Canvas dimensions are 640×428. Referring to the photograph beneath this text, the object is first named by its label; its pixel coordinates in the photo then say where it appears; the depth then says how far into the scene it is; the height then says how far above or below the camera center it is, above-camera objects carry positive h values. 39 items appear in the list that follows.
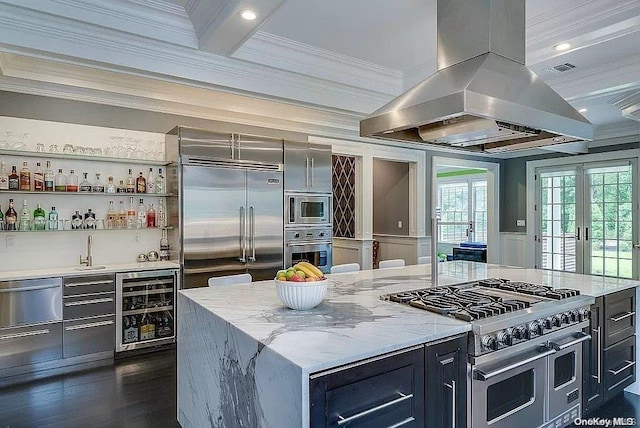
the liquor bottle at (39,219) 3.94 -0.05
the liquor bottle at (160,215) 4.62 -0.01
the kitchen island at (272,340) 1.47 -0.51
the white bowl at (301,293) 2.04 -0.40
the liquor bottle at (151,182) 4.54 +0.36
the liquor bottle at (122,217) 4.36 -0.03
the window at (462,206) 9.74 +0.19
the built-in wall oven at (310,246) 5.01 -0.41
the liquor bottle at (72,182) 4.10 +0.33
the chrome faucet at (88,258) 4.23 -0.45
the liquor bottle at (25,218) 3.88 -0.04
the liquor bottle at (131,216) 4.40 -0.02
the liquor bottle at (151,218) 4.54 -0.04
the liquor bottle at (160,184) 4.57 +0.34
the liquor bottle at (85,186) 4.16 +0.29
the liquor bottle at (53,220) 4.01 -0.06
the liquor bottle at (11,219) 3.79 -0.04
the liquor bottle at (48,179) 3.97 +0.34
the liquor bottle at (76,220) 4.15 -0.06
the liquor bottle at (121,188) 4.36 +0.28
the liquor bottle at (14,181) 3.79 +0.31
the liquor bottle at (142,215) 4.49 -0.01
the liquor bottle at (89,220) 4.20 -0.06
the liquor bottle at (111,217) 4.34 -0.03
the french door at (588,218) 6.50 -0.07
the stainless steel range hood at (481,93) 2.03 +0.64
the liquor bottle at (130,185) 4.39 +0.32
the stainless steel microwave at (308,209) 5.02 +0.07
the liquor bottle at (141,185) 4.44 +0.32
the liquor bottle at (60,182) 4.06 +0.33
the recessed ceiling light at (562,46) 3.21 +1.34
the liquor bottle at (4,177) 3.75 +0.34
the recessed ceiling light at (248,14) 2.67 +1.33
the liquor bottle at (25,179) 3.85 +0.34
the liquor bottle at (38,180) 3.91 +0.33
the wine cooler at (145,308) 3.98 -0.95
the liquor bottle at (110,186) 4.29 +0.30
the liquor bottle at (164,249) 4.62 -0.40
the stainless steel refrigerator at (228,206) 4.25 +0.10
